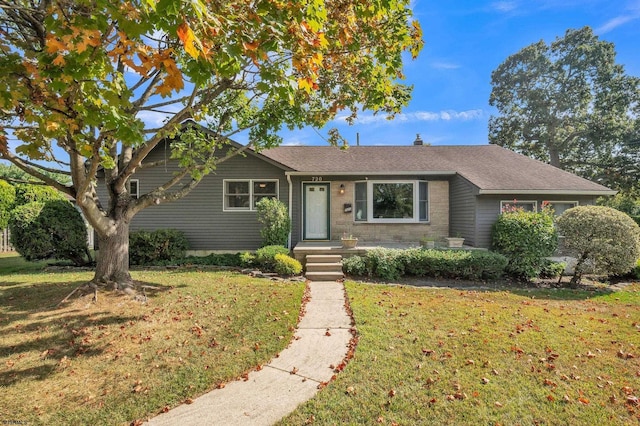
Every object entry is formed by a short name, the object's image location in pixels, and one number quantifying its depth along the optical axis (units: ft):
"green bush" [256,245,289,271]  32.04
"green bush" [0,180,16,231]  45.34
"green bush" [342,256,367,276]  31.01
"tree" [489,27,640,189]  82.94
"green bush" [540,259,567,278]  32.86
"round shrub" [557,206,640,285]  29.01
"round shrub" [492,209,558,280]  31.24
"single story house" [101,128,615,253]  40.57
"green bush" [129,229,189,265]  36.81
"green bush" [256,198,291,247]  36.73
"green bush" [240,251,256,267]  34.01
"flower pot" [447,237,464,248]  37.04
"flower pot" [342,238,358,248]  33.76
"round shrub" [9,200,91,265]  31.55
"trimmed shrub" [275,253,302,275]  30.48
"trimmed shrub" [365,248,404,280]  30.45
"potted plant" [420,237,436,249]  37.24
